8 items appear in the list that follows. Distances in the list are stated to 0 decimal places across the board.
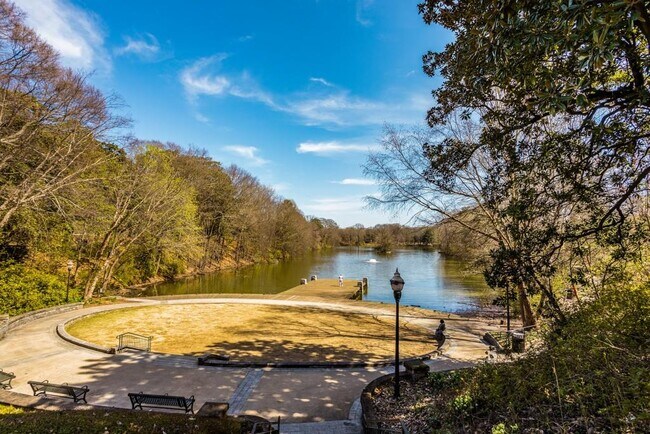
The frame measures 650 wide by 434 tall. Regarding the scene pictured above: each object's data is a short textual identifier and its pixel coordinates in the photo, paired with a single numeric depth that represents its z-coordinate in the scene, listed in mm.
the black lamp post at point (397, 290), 7762
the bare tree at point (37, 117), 11789
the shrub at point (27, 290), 15984
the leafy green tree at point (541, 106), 3414
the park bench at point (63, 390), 7543
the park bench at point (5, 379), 8245
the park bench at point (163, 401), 7211
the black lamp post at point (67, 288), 18106
